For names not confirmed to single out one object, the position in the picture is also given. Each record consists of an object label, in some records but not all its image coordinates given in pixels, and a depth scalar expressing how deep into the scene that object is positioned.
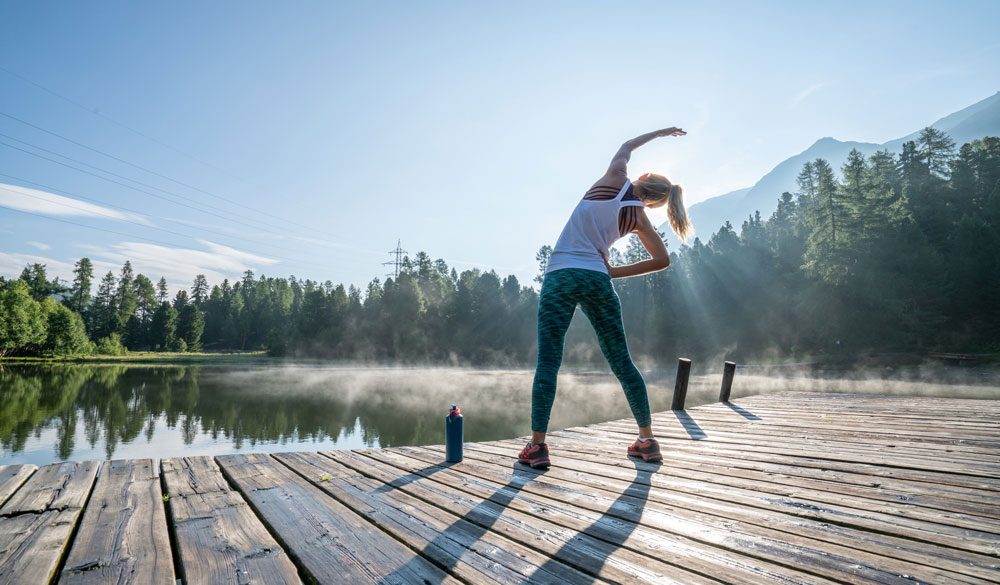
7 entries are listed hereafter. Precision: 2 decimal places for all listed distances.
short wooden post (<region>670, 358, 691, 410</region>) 5.60
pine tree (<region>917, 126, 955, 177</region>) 39.82
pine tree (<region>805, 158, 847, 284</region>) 30.83
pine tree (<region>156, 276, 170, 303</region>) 77.94
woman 2.69
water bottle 2.99
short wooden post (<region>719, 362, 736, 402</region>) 6.65
